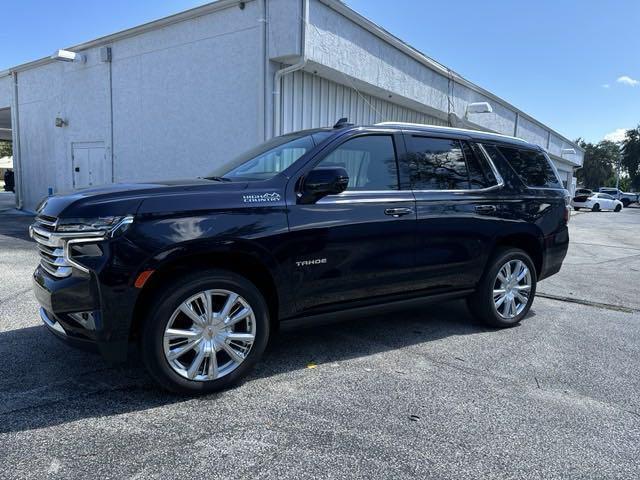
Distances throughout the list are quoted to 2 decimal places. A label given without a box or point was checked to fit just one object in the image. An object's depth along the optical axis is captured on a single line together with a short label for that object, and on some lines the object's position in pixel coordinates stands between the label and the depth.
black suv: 3.02
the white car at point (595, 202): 37.19
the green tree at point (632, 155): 68.06
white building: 9.05
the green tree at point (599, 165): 93.19
